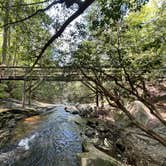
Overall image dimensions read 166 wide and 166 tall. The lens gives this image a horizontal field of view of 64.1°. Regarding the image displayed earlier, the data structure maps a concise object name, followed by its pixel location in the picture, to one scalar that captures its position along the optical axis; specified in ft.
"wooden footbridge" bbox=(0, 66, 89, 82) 25.41
